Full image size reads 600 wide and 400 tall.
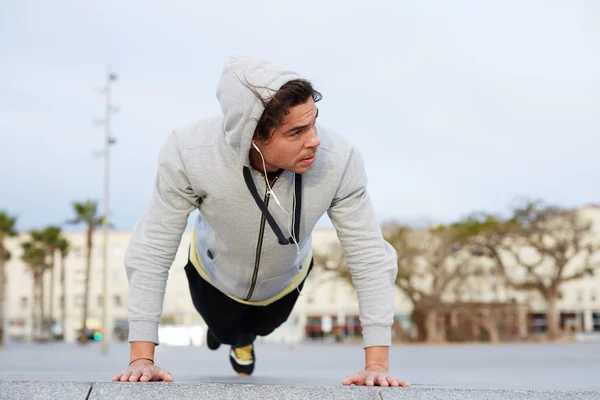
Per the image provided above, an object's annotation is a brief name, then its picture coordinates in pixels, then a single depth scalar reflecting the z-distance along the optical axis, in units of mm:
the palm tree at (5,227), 42781
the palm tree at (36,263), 60653
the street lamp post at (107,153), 34281
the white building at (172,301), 61438
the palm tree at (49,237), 59125
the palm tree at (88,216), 52250
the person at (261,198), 2861
